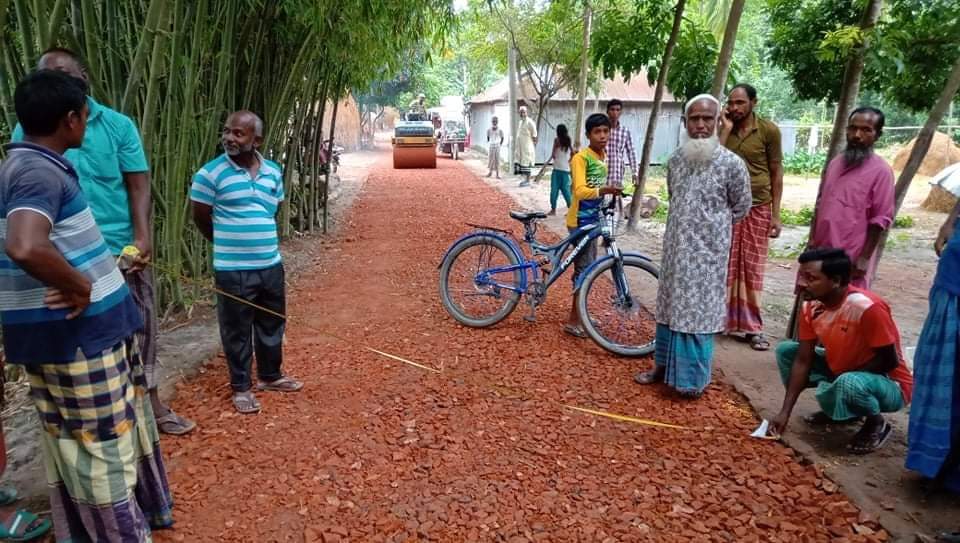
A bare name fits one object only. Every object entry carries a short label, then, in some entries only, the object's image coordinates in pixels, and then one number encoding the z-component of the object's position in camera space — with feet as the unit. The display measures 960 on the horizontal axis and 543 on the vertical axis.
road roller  68.44
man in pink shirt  12.02
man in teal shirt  8.36
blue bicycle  14.30
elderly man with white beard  11.35
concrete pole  57.57
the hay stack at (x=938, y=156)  50.25
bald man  10.76
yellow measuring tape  11.00
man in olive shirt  14.38
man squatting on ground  9.63
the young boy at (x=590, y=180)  14.01
